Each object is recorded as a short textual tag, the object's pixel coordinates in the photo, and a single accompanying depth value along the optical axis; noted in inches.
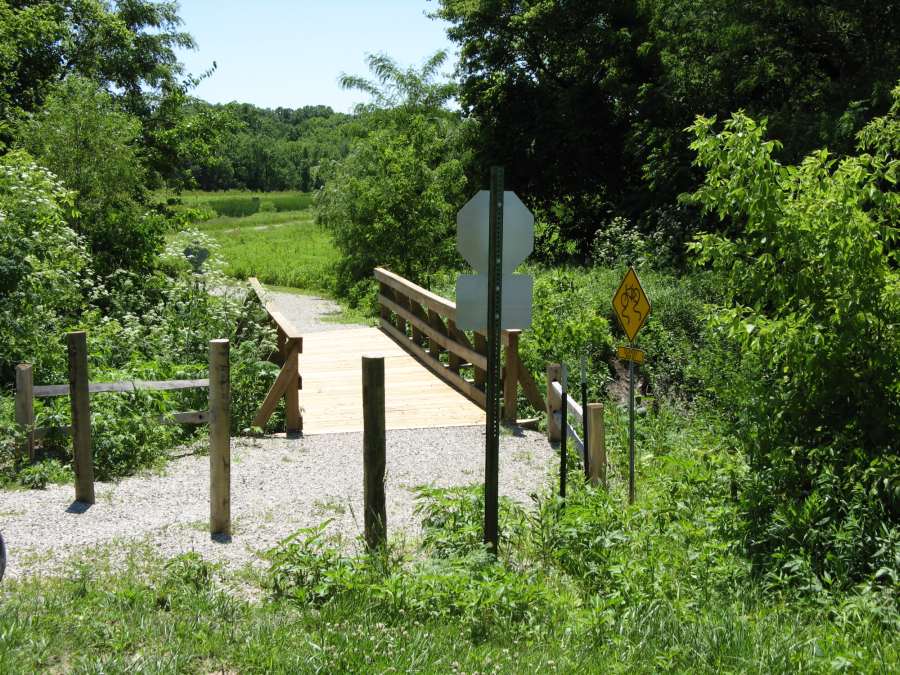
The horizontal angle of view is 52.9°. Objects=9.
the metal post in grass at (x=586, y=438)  299.0
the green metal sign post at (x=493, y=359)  213.5
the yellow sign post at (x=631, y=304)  304.8
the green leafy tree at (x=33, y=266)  384.5
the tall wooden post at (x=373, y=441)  231.5
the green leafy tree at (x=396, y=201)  880.3
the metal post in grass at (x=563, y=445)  261.5
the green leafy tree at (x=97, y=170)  619.5
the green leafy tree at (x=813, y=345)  241.3
